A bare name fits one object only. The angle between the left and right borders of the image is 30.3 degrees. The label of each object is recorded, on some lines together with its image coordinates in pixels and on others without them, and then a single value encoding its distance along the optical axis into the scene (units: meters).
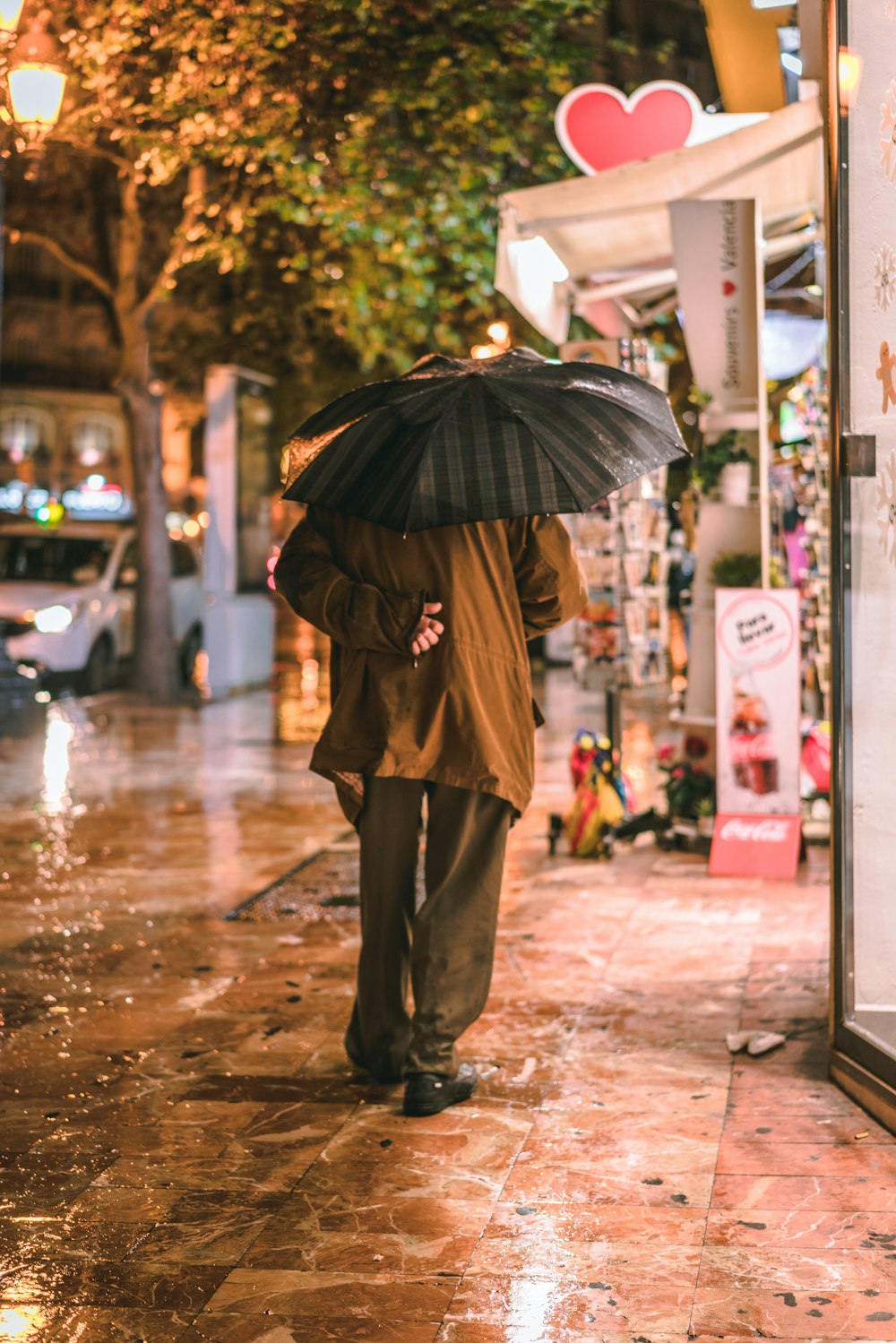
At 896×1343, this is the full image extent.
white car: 17.16
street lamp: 8.86
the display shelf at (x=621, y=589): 8.34
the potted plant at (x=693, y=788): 8.56
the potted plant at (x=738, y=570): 8.09
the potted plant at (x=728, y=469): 8.20
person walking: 4.68
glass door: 4.63
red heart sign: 8.83
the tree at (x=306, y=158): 11.41
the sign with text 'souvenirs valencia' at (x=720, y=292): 7.79
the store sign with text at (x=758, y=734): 7.91
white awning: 7.84
